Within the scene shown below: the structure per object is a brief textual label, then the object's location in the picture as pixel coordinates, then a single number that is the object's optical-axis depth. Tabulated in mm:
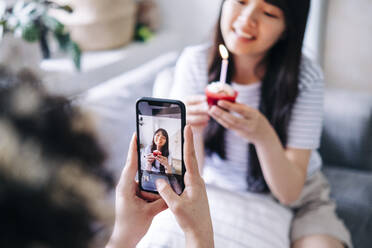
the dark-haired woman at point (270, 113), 837
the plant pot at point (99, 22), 1350
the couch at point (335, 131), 841
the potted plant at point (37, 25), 996
